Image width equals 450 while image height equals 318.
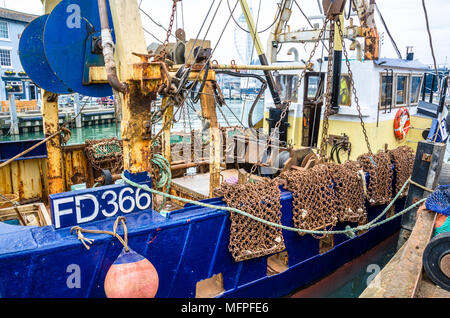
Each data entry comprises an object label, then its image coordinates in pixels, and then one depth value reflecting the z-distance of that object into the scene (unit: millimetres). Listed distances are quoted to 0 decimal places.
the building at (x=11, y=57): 35281
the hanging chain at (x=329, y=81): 5316
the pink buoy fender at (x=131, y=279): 2834
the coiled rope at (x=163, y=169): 4281
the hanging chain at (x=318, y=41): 5096
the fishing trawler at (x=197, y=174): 3234
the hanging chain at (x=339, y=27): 5427
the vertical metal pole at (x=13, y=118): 26922
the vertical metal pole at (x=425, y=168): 5590
